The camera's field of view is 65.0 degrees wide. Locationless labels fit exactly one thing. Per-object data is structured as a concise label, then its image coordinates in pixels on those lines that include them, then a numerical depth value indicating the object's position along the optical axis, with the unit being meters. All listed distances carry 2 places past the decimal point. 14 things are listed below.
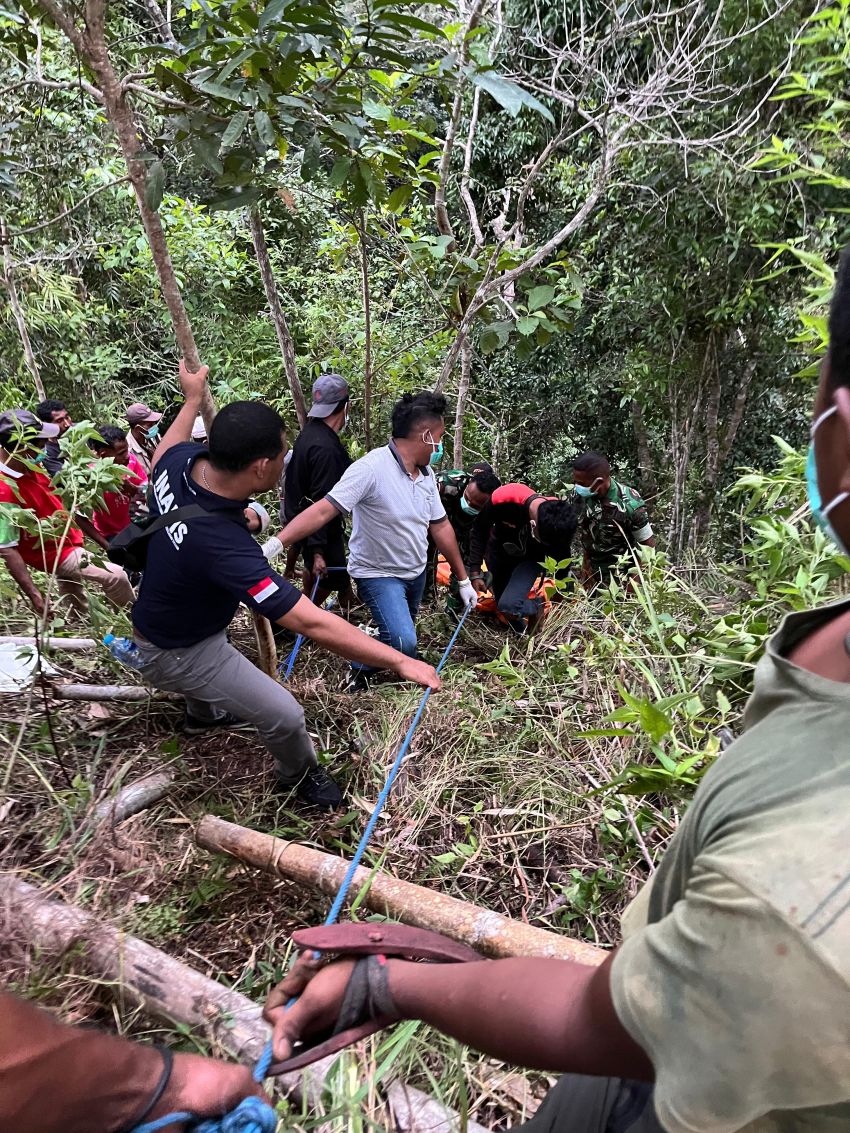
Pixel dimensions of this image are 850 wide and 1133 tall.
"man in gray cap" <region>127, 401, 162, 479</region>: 5.74
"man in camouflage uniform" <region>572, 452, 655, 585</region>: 4.79
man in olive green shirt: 0.57
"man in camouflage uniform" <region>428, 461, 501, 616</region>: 5.12
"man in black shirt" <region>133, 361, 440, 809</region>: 2.62
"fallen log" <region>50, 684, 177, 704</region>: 3.45
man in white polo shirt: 3.90
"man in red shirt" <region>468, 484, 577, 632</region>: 4.54
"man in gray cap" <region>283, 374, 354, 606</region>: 4.63
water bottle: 3.36
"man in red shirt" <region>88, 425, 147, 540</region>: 5.08
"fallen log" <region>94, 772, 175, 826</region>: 2.71
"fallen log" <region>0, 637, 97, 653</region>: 3.99
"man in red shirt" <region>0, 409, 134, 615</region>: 2.82
